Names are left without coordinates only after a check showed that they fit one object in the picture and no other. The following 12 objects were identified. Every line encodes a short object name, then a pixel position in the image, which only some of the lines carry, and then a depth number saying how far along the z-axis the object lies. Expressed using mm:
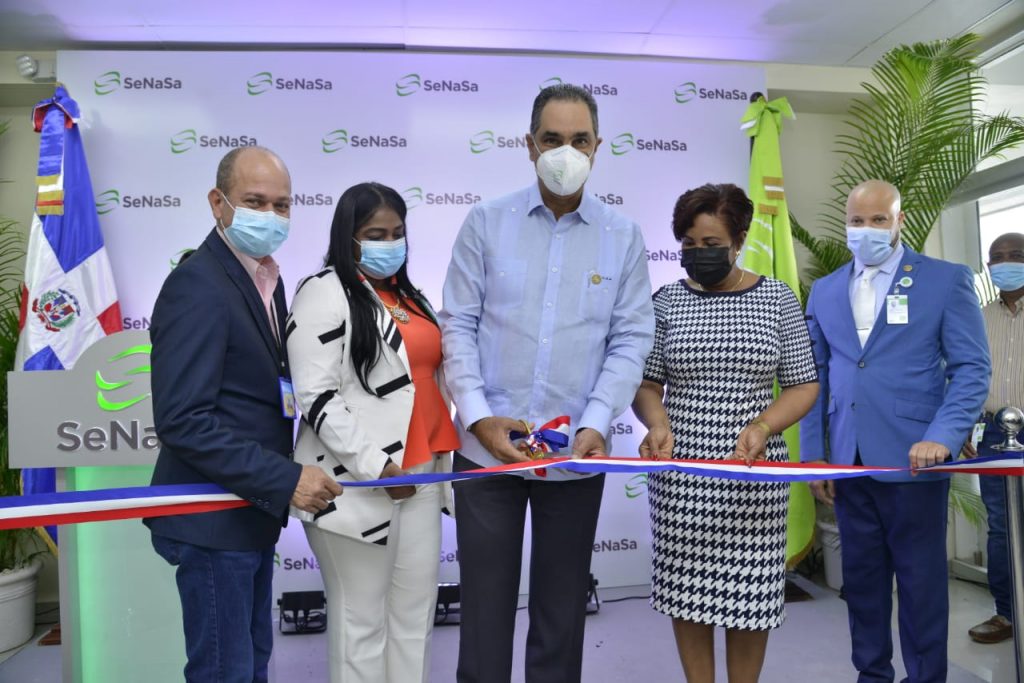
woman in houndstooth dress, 2256
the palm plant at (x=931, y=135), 4324
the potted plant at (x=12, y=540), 3979
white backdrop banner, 4445
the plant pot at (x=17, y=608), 3951
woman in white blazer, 1911
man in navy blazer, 1701
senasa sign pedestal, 2498
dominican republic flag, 4121
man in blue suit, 2549
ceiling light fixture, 4395
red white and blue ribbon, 1777
